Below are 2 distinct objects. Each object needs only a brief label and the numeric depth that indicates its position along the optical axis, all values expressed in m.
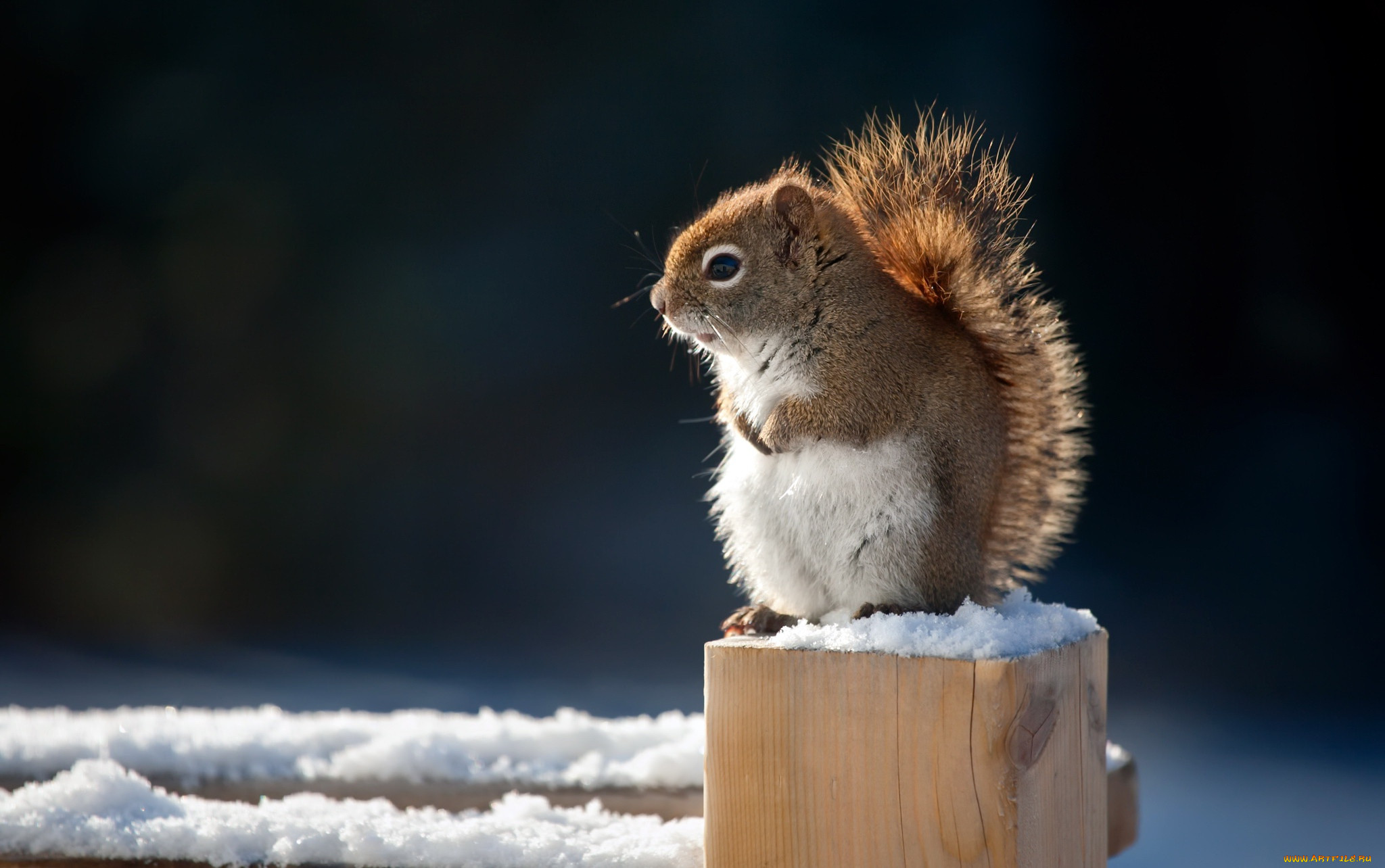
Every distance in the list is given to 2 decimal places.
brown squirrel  2.79
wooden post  2.75
